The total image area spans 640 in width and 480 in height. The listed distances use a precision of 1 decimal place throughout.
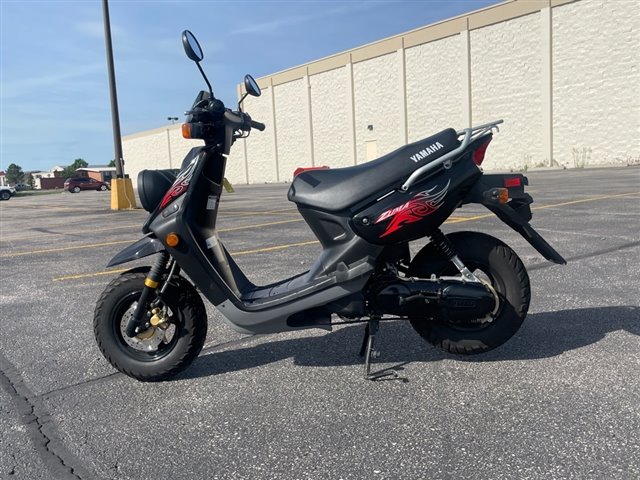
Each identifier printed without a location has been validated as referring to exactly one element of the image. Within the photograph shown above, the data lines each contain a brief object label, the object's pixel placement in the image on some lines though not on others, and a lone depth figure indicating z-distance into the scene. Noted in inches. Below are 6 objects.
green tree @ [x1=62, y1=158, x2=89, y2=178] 5197.3
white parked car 1581.1
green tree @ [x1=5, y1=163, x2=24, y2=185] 5162.4
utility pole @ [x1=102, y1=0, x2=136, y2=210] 687.1
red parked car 2127.2
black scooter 121.7
